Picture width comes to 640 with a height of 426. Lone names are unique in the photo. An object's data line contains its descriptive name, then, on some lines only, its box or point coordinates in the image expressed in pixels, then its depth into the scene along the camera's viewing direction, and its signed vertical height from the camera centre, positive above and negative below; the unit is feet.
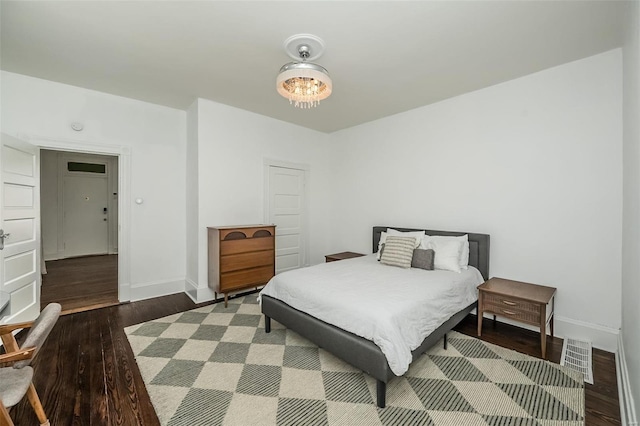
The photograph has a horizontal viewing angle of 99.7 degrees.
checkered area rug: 5.47 -4.10
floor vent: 7.00 -4.04
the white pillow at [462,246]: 10.06 -1.27
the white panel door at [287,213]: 14.93 -0.04
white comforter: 5.92 -2.27
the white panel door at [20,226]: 8.34 -0.48
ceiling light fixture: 6.71 +3.50
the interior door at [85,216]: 21.17 -0.36
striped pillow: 10.33 -1.53
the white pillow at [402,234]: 11.03 -0.94
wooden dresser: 11.29 -1.97
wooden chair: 4.11 -2.67
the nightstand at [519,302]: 7.69 -2.70
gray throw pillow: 9.98 -1.73
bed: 5.74 -3.13
